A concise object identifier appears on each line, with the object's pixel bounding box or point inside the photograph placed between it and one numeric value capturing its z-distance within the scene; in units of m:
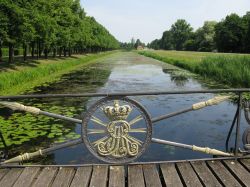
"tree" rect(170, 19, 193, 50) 163.38
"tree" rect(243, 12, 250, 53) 84.50
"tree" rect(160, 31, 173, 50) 175.00
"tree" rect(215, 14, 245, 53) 91.25
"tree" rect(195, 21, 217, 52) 112.81
